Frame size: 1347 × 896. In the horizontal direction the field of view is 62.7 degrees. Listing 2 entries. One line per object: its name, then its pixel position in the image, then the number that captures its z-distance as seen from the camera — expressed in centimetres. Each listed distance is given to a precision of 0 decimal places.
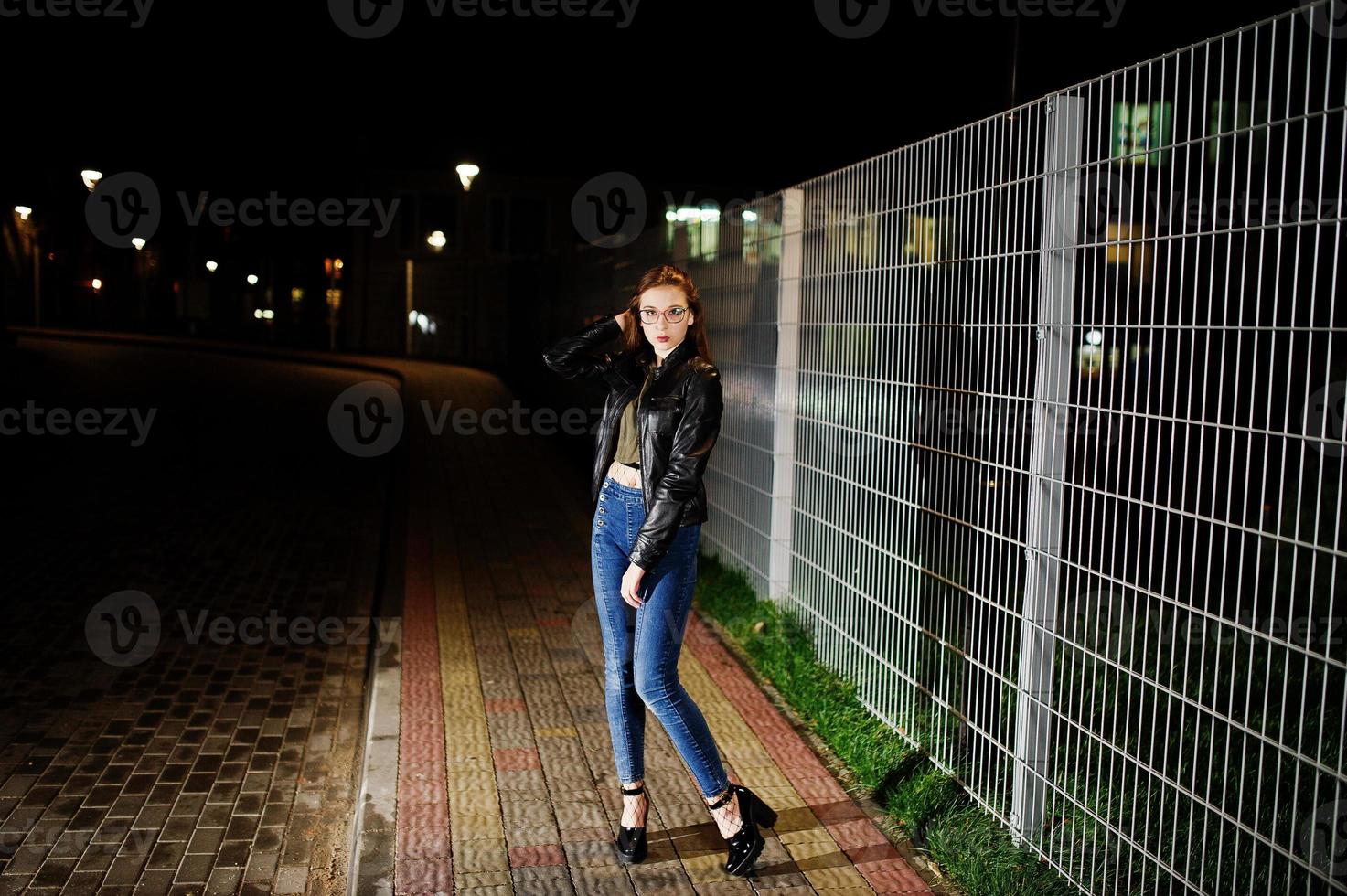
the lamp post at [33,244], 3653
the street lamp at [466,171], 2123
